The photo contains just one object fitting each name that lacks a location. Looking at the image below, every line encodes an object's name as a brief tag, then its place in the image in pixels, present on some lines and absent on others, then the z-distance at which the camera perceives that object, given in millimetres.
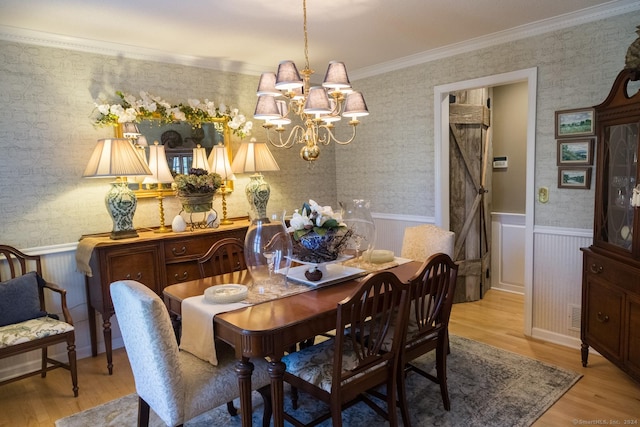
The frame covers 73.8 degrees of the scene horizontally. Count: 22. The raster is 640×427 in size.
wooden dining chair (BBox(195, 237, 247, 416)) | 2845
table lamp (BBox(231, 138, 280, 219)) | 3988
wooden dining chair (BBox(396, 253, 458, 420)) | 2205
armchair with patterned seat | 2645
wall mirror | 3656
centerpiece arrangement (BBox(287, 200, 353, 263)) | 2262
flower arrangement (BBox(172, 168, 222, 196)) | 3539
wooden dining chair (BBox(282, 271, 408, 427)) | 1889
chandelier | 2309
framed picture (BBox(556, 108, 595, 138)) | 3121
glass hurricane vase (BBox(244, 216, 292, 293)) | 2305
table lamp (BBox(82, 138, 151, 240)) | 3123
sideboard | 3115
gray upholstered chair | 1790
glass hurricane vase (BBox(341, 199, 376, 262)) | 2562
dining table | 1819
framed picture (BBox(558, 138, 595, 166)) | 3145
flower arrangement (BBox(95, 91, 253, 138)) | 3385
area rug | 2449
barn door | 4359
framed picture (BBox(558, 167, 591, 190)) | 3174
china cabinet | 2514
